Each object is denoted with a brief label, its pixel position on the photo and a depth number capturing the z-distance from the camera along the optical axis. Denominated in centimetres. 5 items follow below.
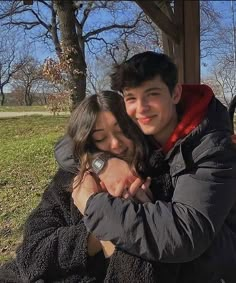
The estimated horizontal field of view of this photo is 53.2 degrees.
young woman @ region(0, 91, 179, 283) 85
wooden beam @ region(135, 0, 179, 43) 156
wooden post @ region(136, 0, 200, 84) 164
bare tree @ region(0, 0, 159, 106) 394
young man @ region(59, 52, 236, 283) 73
